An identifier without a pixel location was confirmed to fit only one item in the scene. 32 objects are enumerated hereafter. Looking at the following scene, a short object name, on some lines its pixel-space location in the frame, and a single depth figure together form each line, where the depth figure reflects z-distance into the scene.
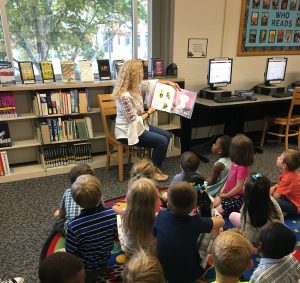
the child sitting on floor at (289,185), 2.38
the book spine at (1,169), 3.23
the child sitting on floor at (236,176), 2.34
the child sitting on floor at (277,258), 1.33
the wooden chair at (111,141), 3.25
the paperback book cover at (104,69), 3.52
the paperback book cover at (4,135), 3.20
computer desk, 3.82
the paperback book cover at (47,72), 3.27
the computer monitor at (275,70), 4.36
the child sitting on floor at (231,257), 1.22
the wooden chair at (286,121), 3.88
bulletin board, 4.32
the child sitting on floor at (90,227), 1.61
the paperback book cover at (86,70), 3.37
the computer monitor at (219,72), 3.95
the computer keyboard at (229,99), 3.79
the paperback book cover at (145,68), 3.62
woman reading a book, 3.04
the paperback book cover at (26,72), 3.20
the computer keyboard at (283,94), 4.18
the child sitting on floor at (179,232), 1.54
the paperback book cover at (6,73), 3.07
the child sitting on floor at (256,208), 1.86
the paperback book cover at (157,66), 3.76
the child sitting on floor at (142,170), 2.13
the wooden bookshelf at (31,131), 3.23
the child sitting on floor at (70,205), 2.01
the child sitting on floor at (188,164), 2.22
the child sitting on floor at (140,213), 1.61
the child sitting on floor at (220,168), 2.50
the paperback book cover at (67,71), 3.31
